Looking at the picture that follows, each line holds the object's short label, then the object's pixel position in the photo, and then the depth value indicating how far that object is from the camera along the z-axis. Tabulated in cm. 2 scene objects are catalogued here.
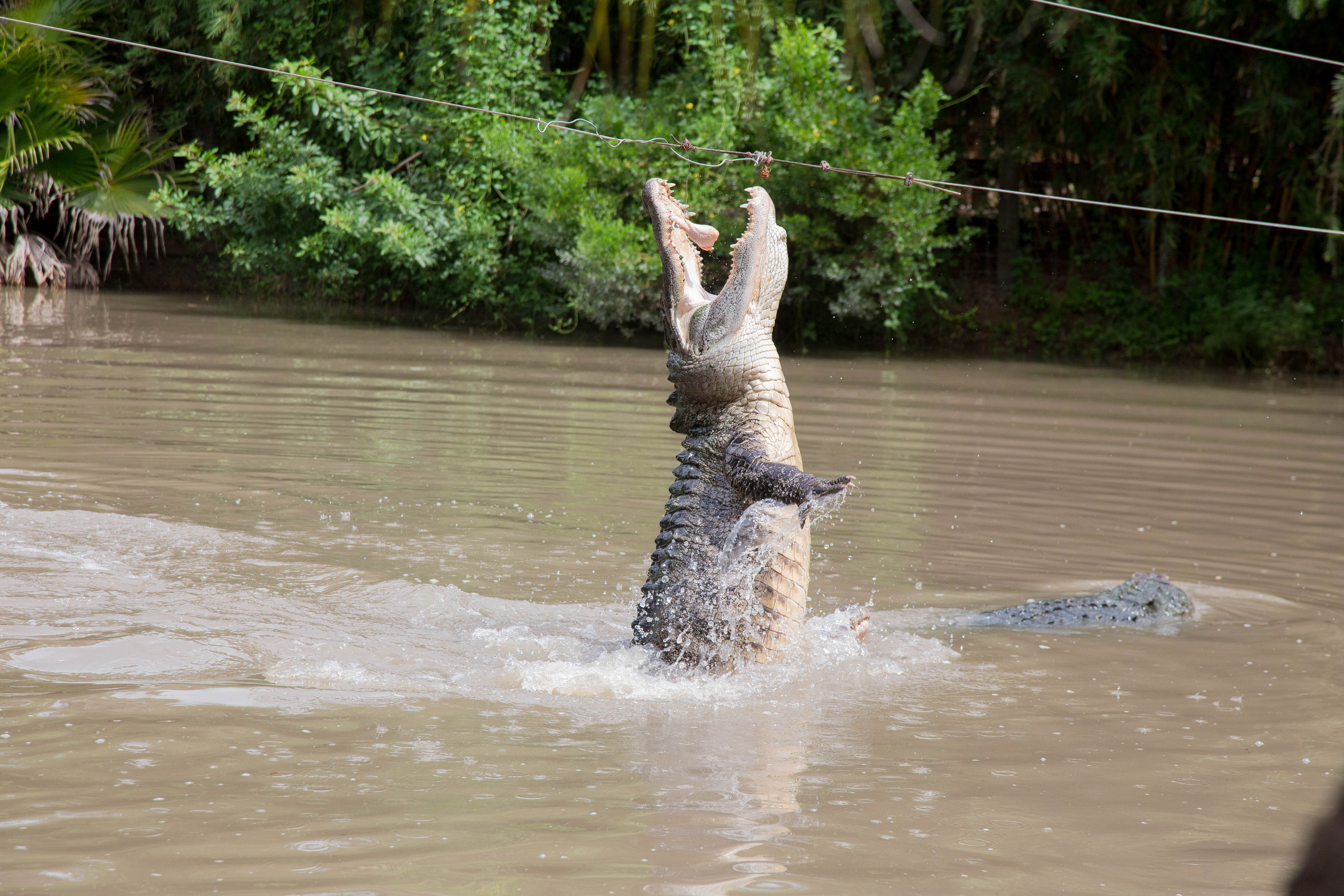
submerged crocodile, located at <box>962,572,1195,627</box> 1024
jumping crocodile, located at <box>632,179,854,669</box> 840
